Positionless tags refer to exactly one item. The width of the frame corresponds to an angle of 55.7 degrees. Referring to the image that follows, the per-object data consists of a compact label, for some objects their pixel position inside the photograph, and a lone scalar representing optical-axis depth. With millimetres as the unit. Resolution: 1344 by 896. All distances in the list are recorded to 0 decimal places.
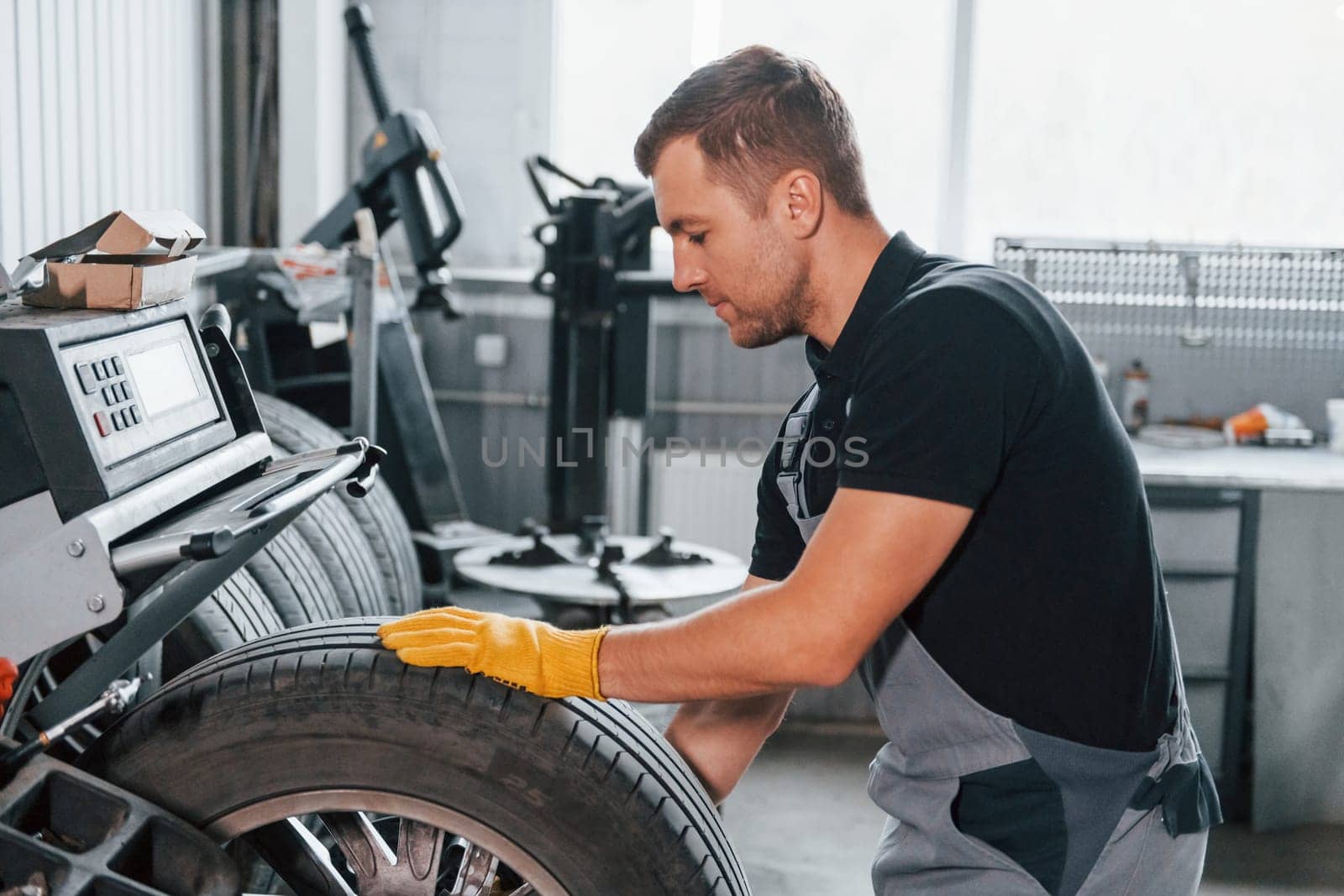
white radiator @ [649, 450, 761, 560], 3592
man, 1049
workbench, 2805
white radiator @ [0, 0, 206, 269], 2549
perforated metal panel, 3186
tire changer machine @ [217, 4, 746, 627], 2652
